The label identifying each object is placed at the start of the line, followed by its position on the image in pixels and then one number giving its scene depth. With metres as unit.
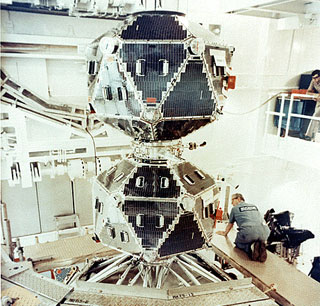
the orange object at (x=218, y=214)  2.62
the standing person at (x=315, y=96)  5.14
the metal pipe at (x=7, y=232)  3.12
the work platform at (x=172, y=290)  2.18
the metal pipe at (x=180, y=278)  2.53
